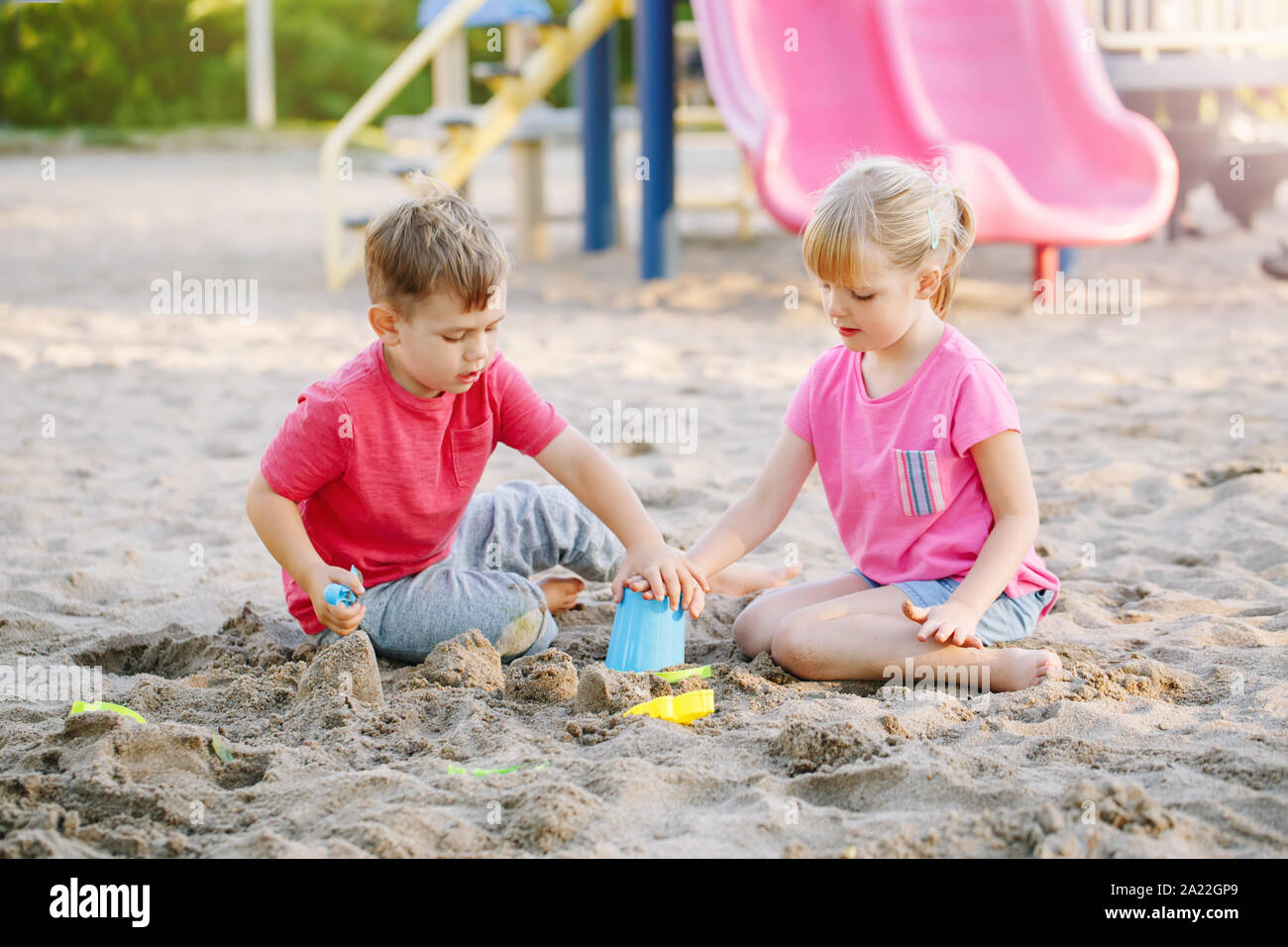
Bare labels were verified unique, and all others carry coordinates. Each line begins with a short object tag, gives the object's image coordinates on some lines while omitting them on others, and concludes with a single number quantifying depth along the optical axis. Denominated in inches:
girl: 88.9
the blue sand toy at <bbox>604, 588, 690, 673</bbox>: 92.1
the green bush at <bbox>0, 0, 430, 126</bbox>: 788.6
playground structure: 248.5
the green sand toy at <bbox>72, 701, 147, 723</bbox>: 81.9
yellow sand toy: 83.6
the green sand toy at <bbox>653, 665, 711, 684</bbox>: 91.1
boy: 87.4
